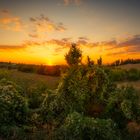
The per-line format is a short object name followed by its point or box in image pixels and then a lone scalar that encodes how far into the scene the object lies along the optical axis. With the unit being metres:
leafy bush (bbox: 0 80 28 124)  4.63
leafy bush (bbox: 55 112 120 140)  4.27
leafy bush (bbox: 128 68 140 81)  20.76
